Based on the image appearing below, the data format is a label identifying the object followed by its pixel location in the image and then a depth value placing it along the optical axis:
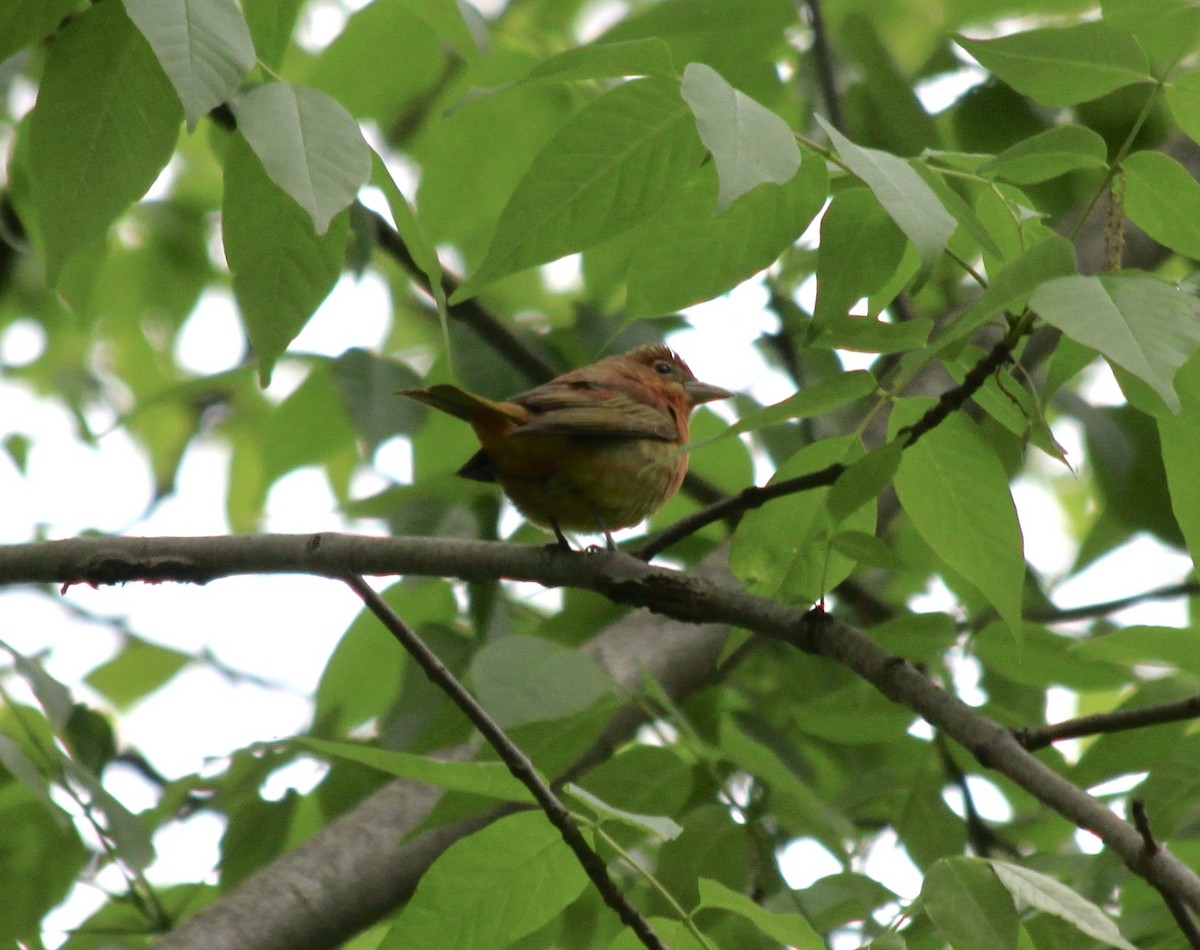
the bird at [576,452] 8.13
